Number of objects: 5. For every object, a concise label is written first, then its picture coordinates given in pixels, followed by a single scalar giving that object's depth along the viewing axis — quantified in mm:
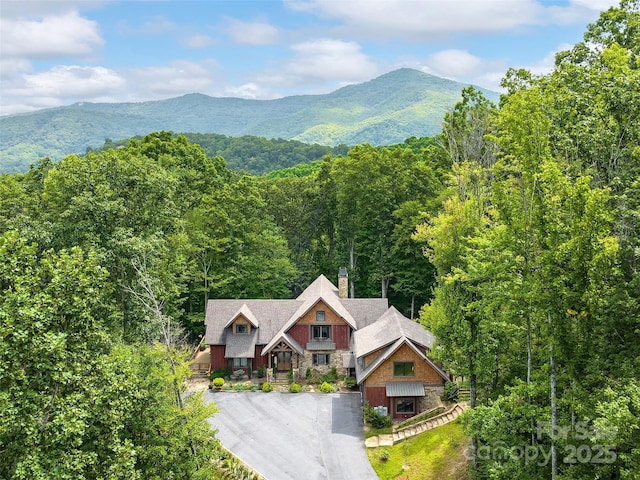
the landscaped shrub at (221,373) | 40544
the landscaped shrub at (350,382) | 38281
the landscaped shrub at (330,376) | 39731
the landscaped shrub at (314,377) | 39644
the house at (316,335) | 35031
